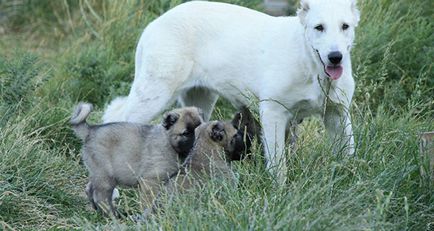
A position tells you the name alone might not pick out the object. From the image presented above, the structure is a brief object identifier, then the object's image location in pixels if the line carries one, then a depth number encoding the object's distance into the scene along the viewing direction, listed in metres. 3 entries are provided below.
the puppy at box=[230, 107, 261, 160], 12.51
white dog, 12.64
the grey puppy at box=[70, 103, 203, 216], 12.70
